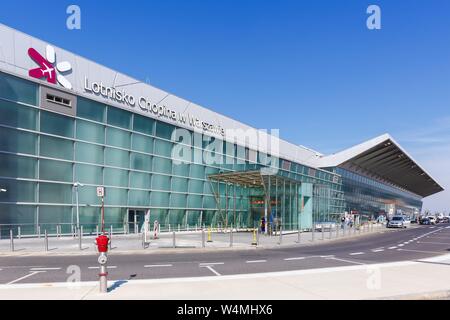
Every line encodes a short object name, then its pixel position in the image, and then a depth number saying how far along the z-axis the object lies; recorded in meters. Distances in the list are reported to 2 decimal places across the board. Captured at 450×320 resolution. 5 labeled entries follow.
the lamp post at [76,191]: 26.45
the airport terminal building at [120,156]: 23.44
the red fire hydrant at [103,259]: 8.36
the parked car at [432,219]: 71.60
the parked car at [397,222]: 53.25
